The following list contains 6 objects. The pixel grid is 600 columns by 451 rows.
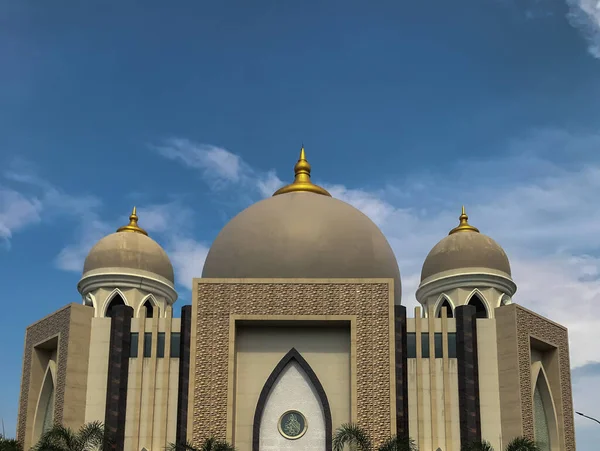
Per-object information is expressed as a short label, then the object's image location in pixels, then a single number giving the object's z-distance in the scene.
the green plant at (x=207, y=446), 25.81
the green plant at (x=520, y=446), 25.72
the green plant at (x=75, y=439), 25.95
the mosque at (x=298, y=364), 28.59
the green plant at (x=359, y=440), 26.61
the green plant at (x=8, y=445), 27.29
